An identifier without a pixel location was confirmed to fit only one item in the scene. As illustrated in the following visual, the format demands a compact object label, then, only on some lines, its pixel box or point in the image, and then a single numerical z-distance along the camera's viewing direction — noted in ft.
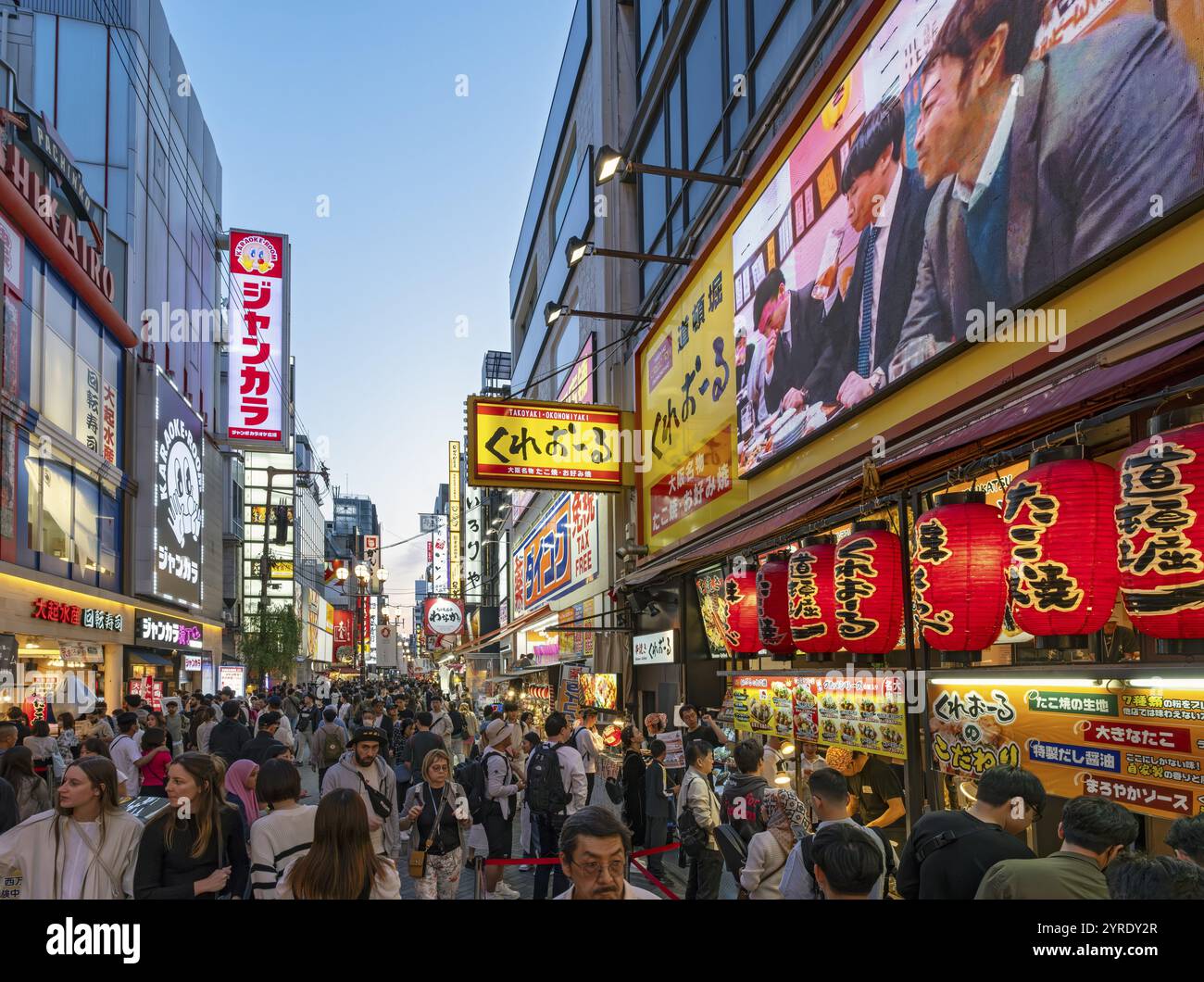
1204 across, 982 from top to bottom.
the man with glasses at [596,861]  11.68
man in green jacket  12.57
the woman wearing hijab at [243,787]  29.50
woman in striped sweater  16.85
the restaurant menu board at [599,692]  63.10
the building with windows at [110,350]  72.84
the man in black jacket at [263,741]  34.95
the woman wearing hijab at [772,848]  18.03
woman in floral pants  26.30
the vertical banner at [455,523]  223.10
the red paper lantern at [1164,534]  13.05
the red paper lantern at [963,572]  18.44
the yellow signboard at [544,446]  54.85
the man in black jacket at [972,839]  14.23
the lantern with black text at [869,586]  23.07
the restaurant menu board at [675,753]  37.91
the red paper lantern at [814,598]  25.31
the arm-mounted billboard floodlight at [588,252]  48.60
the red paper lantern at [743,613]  34.58
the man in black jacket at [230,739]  40.75
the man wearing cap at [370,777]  24.82
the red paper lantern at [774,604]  28.91
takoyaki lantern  15.65
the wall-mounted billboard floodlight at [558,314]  57.21
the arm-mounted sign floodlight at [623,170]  42.19
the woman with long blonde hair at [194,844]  16.66
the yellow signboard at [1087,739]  16.69
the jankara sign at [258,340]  129.49
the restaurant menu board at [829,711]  25.64
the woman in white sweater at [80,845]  15.96
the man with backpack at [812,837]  15.39
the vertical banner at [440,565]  275.18
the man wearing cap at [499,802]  30.78
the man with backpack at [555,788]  31.78
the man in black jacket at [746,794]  22.70
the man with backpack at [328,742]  45.65
